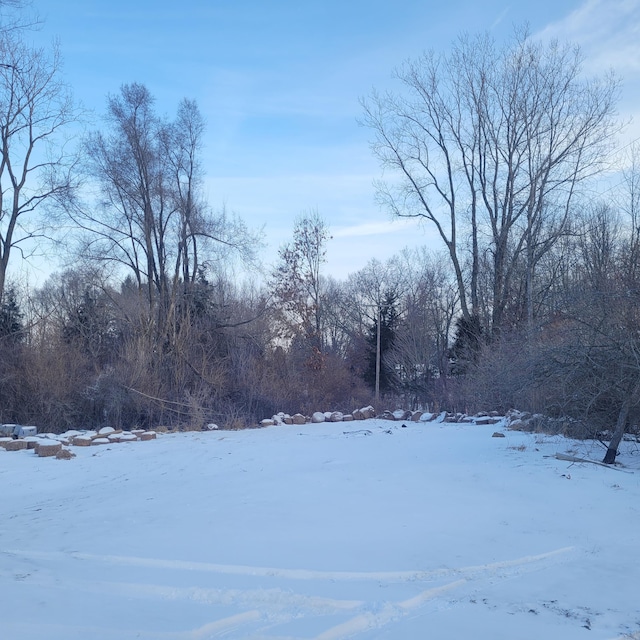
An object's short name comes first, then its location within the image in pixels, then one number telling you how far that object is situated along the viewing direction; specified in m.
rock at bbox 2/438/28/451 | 12.85
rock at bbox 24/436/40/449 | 12.79
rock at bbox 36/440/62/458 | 11.96
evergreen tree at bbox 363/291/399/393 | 36.78
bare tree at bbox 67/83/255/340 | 22.48
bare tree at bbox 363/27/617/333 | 27.16
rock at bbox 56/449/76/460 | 11.73
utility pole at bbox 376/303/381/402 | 34.18
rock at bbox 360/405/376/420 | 18.38
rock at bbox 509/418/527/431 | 12.53
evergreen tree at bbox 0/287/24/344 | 19.17
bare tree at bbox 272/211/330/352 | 27.91
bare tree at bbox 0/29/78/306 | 20.00
